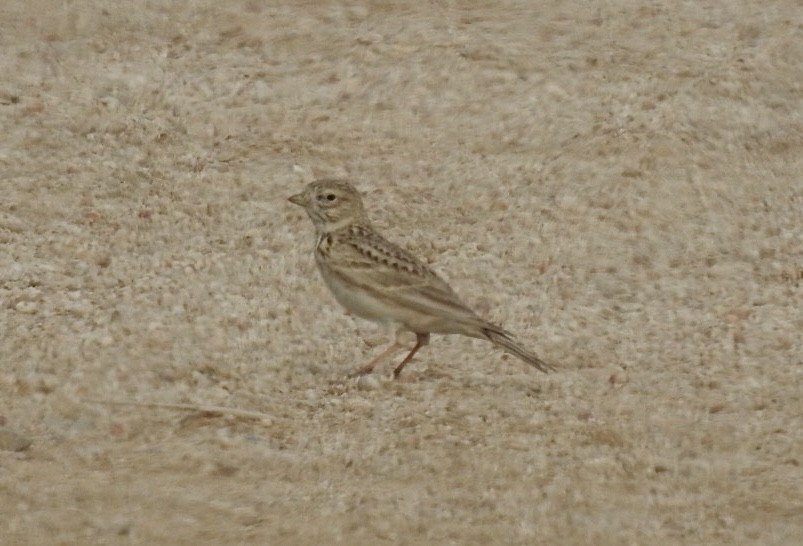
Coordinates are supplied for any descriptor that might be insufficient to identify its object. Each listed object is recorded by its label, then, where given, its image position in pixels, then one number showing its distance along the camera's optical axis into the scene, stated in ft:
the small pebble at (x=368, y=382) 35.76
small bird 34.96
